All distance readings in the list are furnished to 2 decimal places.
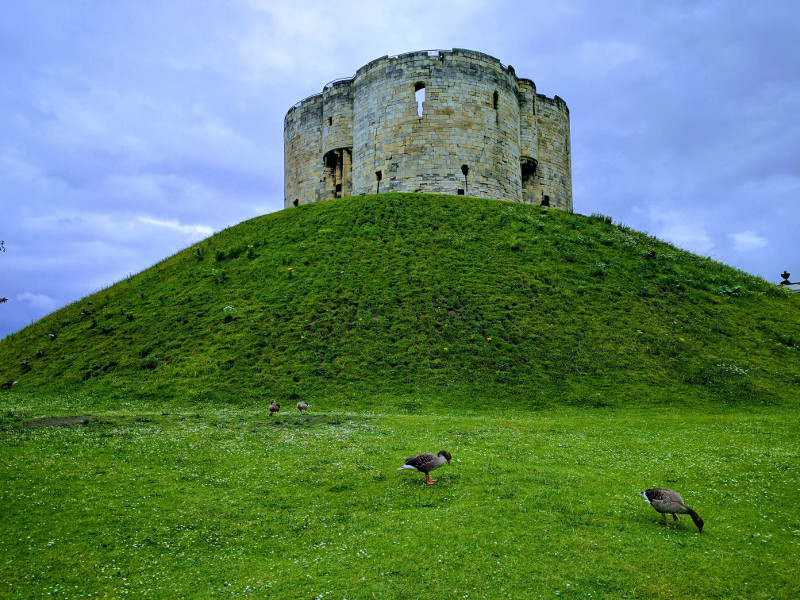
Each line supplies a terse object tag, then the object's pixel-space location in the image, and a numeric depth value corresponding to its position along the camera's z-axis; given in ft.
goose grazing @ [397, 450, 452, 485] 41.22
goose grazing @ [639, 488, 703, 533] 34.76
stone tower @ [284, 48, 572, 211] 148.15
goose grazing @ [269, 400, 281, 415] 69.21
